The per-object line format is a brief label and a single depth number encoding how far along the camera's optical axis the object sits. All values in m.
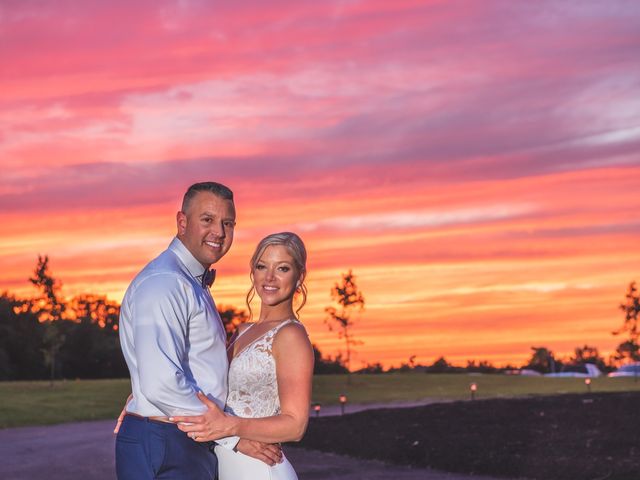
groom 4.93
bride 5.19
